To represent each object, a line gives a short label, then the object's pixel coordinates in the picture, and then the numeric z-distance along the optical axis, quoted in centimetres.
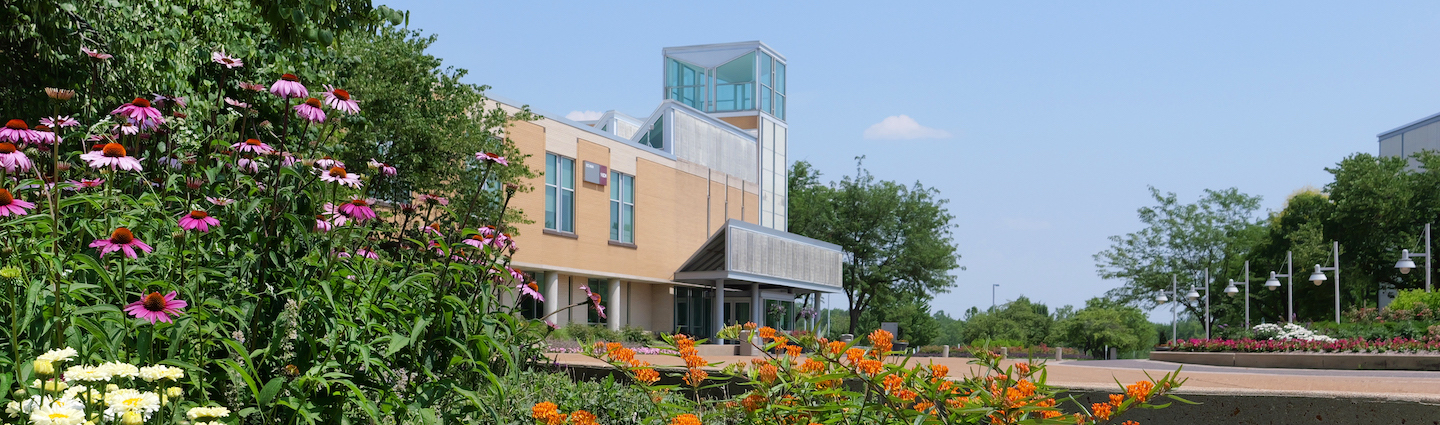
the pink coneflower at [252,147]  397
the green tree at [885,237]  5403
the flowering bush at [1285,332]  2464
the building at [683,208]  3481
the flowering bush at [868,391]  280
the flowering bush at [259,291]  292
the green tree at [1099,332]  4597
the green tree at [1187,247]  5578
